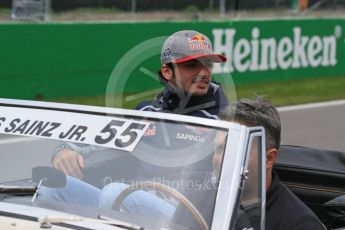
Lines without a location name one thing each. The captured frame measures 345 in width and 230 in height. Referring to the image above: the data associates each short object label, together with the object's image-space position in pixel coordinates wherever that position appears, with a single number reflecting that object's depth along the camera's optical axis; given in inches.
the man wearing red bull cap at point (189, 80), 321.1
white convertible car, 225.8
